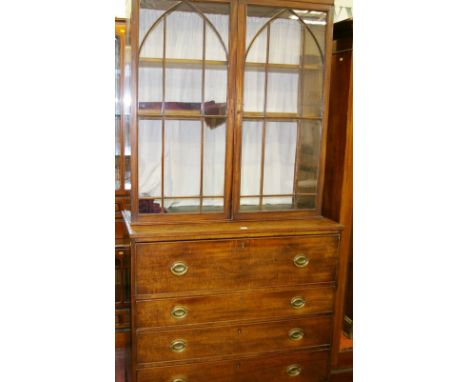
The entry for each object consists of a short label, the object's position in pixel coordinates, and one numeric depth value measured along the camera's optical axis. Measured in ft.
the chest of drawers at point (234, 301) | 5.23
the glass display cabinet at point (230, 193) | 5.26
